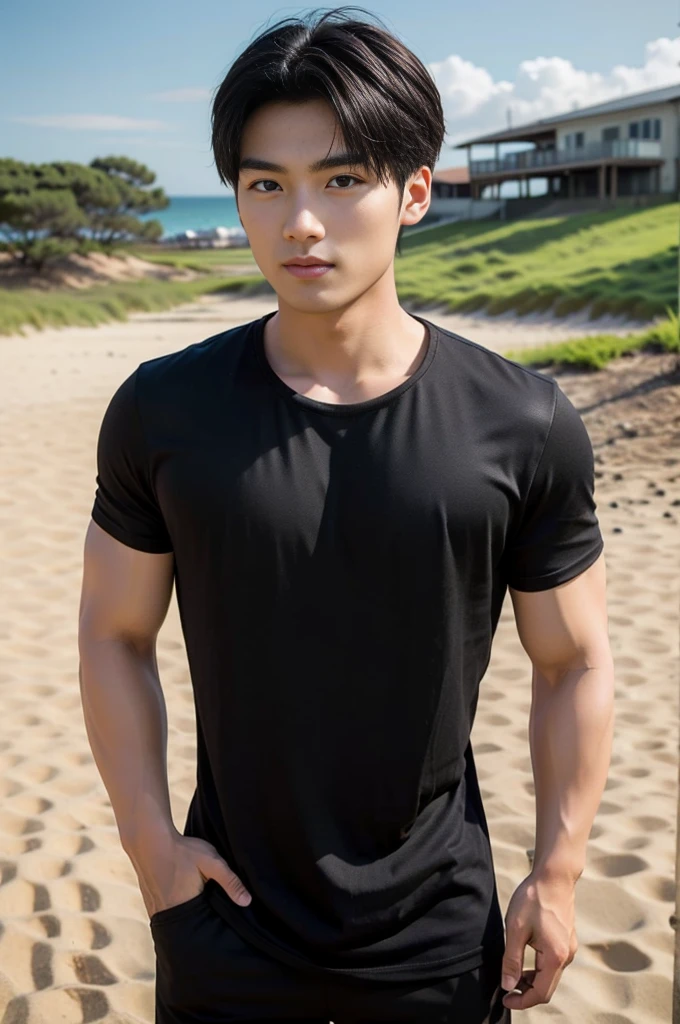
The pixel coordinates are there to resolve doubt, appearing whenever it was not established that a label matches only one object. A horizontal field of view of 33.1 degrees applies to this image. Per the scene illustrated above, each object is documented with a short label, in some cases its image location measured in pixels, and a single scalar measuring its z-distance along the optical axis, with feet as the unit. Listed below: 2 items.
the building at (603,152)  117.08
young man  4.50
